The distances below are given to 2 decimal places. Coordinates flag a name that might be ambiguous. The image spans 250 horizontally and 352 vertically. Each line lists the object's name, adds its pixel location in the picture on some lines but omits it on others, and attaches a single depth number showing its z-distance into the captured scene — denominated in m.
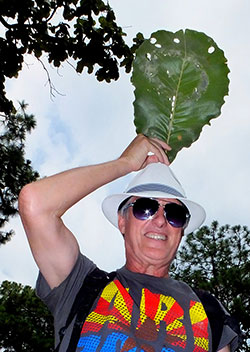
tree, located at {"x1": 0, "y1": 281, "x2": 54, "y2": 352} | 20.12
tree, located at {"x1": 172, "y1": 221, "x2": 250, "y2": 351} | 19.17
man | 2.17
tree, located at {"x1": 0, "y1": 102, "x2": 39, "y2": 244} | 10.26
